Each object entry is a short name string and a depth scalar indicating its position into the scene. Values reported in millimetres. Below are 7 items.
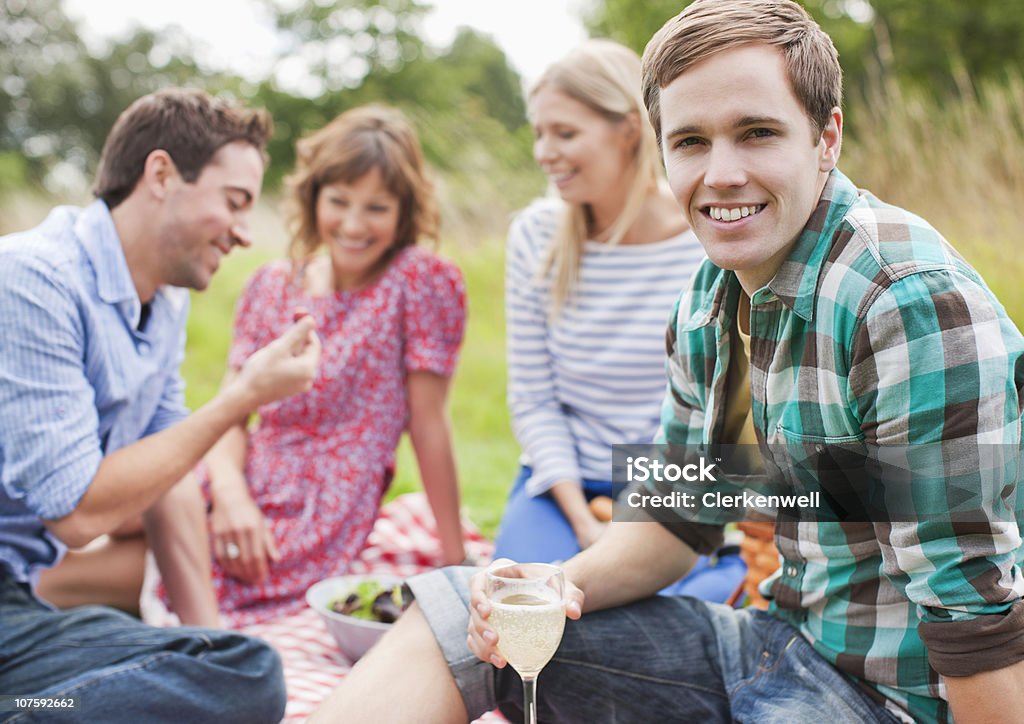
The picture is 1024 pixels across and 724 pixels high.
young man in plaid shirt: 1392
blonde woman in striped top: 3146
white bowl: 2740
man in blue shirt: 2213
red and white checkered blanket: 2770
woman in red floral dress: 3480
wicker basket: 2660
